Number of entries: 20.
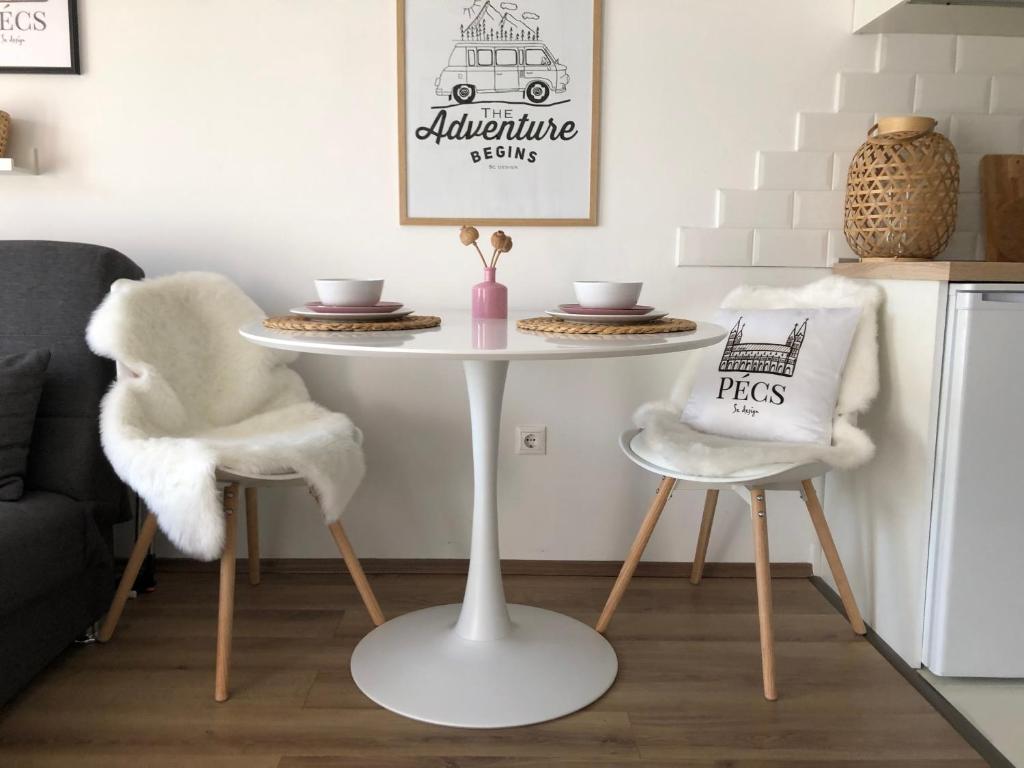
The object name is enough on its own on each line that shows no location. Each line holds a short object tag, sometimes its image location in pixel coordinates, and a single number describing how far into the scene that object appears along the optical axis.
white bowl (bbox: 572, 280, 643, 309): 1.55
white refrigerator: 1.64
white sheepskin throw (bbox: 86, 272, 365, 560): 1.56
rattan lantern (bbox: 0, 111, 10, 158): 2.04
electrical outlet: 2.26
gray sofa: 1.59
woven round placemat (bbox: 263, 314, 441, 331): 1.43
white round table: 1.39
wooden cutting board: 2.07
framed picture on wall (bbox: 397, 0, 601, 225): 2.07
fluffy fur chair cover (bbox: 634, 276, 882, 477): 1.71
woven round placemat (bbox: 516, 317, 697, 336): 1.42
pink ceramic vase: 1.76
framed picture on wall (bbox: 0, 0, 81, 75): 2.06
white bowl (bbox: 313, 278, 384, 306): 1.55
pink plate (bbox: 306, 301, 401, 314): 1.54
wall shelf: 1.99
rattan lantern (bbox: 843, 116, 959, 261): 1.92
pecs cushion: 1.88
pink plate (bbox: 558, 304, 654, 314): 1.54
